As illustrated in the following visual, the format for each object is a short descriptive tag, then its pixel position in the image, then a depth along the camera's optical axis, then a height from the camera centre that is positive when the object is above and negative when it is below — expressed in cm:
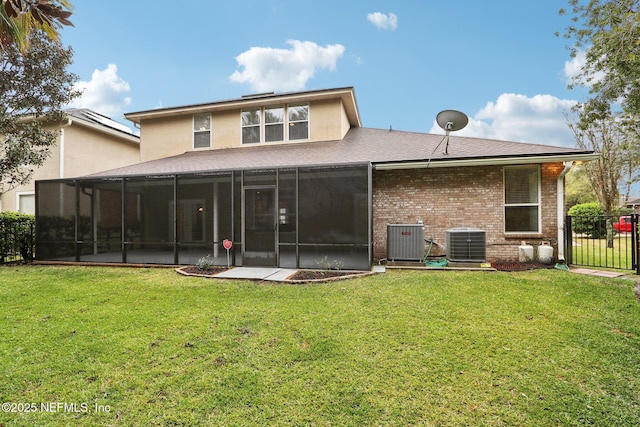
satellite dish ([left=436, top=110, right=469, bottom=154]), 859 +264
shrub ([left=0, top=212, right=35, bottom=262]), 960 -73
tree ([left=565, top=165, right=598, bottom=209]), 2773 +209
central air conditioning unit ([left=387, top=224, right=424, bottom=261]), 793 -74
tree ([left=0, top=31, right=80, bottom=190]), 873 +368
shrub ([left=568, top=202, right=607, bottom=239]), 1615 +16
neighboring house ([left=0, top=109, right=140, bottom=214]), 1247 +288
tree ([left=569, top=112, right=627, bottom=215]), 1538 +259
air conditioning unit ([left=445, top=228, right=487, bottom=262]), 760 -79
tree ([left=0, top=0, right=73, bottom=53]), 278 +189
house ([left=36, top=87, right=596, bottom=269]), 767 +28
